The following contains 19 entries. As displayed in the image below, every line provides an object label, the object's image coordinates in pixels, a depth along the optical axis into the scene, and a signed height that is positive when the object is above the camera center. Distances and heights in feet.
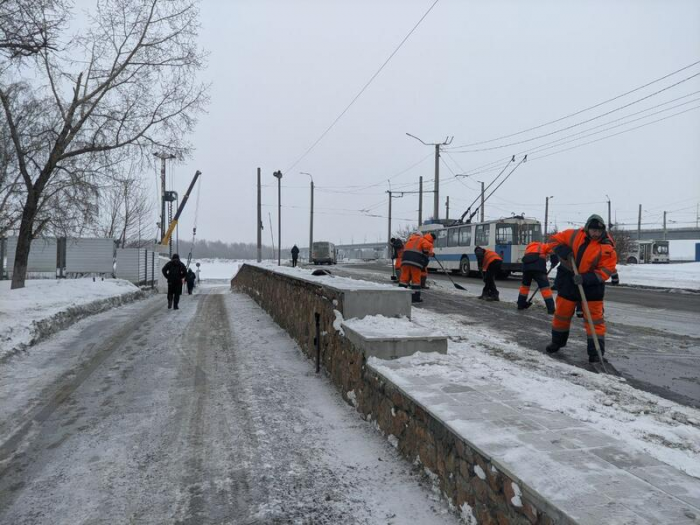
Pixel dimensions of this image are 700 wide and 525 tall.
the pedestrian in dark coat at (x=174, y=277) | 46.14 -2.84
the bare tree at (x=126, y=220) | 125.93 +7.12
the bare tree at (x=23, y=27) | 24.03 +11.86
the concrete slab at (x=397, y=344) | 13.79 -2.72
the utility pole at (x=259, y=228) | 93.30 +3.71
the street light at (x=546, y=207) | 165.67 +14.73
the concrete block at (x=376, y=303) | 17.21 -1.94
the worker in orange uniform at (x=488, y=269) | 39.68 -1.58
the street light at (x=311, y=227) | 153.40 +6.78
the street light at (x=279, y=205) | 94.04 +8.76
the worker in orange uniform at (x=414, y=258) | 35.27 -0.64
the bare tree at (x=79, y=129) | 46.34 +11.64
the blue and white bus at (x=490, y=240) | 70.44 +1.42
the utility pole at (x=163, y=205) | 99.21 +8.87
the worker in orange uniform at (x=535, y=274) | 32.83 -1.68
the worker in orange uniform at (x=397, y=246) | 45.01 +0.27
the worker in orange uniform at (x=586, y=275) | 19.24 -0.97
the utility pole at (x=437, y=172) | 103.45 +16.30
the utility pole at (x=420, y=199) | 132.54 +14.02
